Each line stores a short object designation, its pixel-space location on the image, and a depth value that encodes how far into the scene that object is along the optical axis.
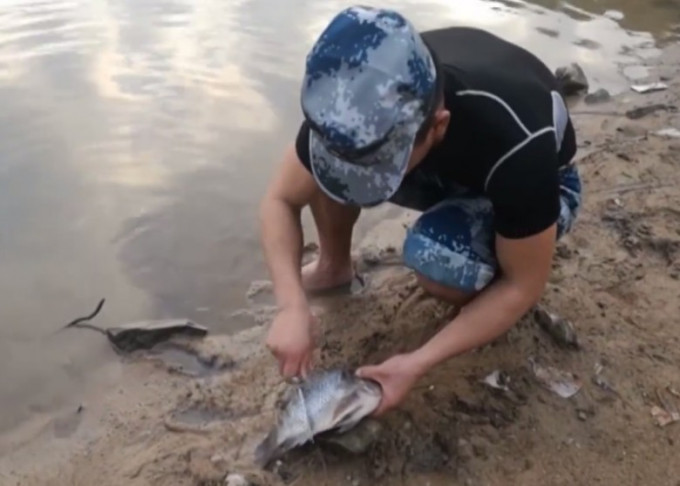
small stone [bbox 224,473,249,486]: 2.37
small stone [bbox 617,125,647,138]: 4.76
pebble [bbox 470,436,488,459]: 2.47
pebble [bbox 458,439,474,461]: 2.46
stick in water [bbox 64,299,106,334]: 3.24
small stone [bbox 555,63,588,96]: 5.43
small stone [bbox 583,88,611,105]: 5.32
